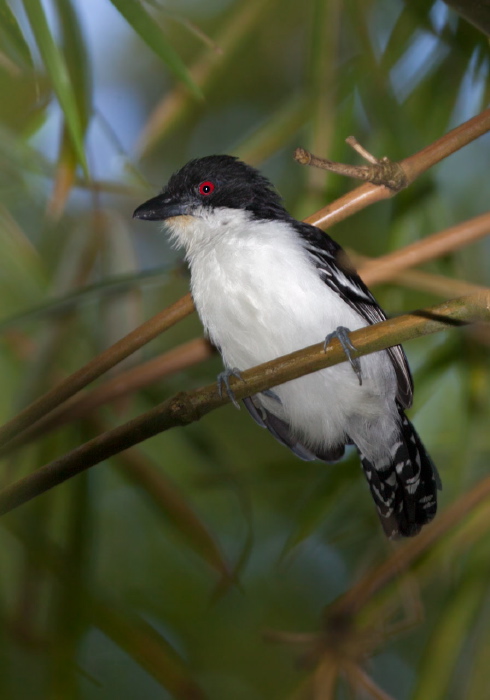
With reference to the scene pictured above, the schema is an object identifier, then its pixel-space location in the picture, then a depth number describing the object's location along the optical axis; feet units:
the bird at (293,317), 14.95
